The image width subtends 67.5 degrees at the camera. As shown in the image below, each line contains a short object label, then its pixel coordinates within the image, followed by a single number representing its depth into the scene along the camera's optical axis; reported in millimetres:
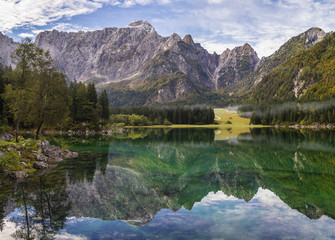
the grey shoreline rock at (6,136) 56344
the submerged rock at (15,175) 26066
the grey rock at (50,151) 39000
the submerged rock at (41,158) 34600
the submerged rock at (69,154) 42312
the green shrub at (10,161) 26047
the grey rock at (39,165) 31938
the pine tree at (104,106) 119812
